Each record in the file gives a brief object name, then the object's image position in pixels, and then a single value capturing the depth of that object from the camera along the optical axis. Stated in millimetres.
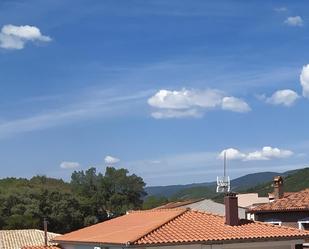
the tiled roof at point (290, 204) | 35594
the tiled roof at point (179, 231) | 24094
